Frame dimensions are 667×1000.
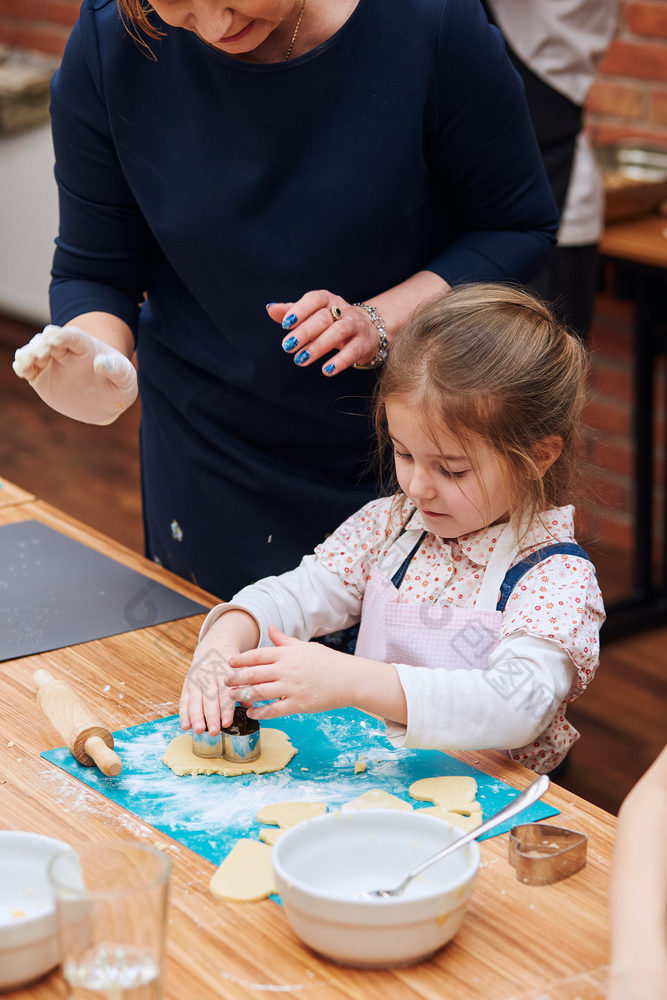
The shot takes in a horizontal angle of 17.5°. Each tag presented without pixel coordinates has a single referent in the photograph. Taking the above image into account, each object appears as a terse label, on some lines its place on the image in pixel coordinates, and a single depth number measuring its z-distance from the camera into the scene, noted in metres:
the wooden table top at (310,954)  1.57
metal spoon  1.61
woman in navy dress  2.15
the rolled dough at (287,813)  1.76
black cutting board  2.14
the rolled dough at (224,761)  1.86
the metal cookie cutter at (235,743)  1.87
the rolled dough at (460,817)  1.76
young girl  1.89
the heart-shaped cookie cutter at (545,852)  1.69
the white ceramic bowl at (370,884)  1.56
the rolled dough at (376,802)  1.78
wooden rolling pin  1.83
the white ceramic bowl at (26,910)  1.54
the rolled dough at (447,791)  1.80
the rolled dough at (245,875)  1.66
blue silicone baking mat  1.77
